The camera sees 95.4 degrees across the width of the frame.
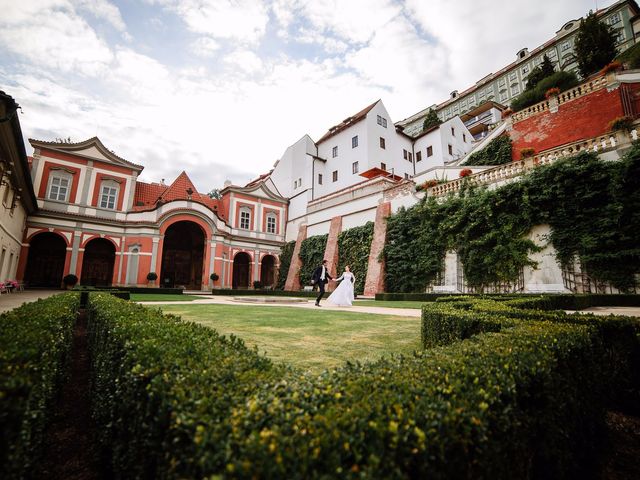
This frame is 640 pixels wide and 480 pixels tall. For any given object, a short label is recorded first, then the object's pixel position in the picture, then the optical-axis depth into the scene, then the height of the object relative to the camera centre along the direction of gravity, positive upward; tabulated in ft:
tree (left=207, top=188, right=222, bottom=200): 200.40 +63.34
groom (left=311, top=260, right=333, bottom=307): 40.42 +1.33
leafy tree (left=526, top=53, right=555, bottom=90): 93.81 +69.31
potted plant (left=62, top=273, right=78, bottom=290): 68.90 +0.69
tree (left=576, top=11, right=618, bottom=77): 84.23 +71.13
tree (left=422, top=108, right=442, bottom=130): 129.49 +74.96
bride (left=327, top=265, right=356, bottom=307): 40.97 -0.88
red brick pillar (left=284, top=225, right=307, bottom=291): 91.45 +5.81
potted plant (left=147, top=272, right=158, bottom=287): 76.48 +2.01
